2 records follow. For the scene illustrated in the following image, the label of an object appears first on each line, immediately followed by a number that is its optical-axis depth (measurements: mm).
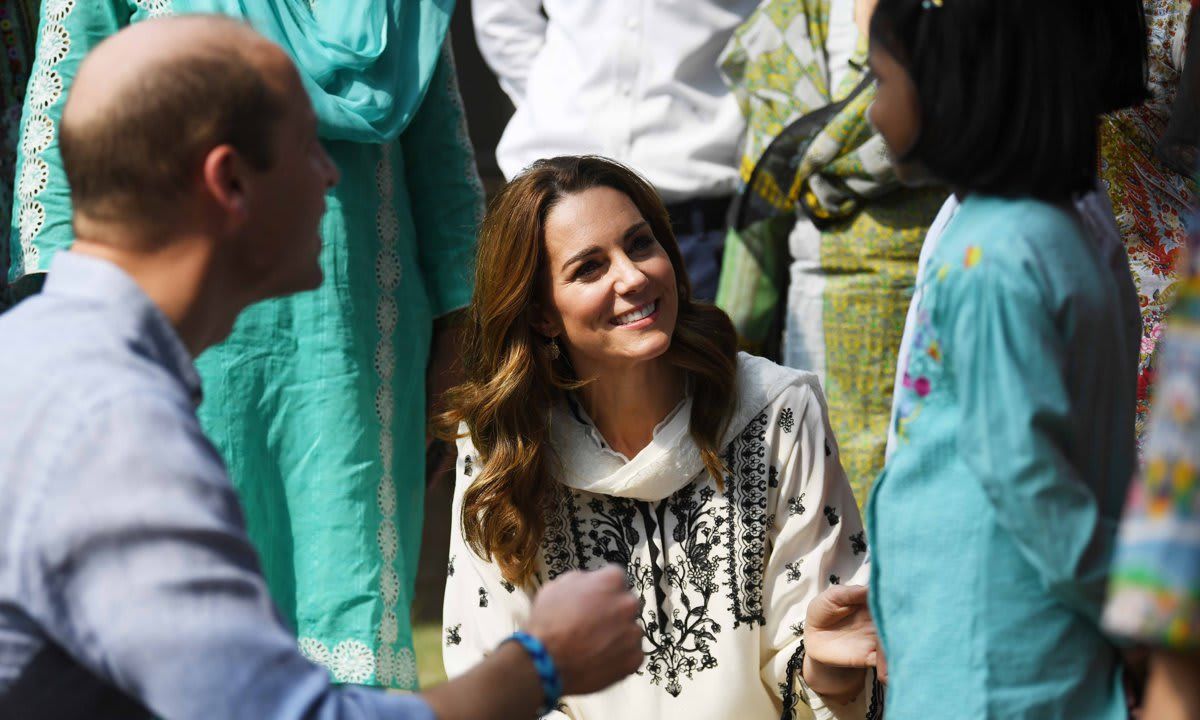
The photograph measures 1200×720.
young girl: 3274
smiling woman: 3957
